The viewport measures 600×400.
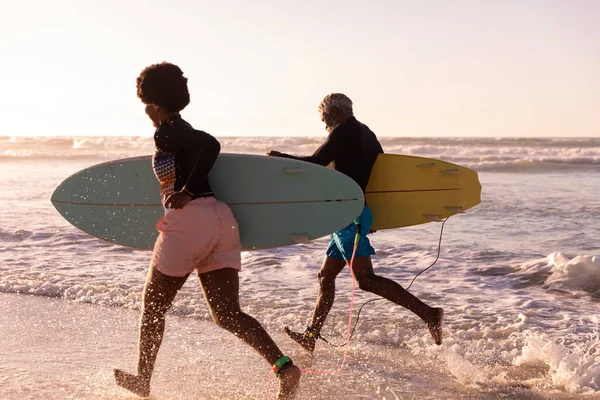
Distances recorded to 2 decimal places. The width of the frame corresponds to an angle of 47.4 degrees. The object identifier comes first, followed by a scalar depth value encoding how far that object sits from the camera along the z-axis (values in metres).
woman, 2.83
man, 3.76
